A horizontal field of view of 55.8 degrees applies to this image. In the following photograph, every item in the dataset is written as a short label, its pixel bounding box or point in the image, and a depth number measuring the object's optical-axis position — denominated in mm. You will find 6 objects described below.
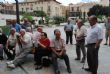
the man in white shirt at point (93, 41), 2882
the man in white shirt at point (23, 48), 3648
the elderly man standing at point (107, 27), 5353
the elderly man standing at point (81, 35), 3648
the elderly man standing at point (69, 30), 5796
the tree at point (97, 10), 32691
